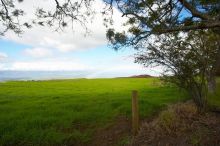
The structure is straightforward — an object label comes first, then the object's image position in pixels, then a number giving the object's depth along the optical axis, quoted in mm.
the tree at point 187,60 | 6009
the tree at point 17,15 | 5671
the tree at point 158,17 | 4793
